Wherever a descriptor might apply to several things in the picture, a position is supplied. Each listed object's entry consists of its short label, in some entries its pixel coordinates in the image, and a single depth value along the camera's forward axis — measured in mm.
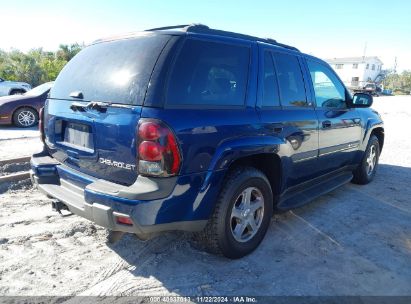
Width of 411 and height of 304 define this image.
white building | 69562
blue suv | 2504
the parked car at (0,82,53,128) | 9500
